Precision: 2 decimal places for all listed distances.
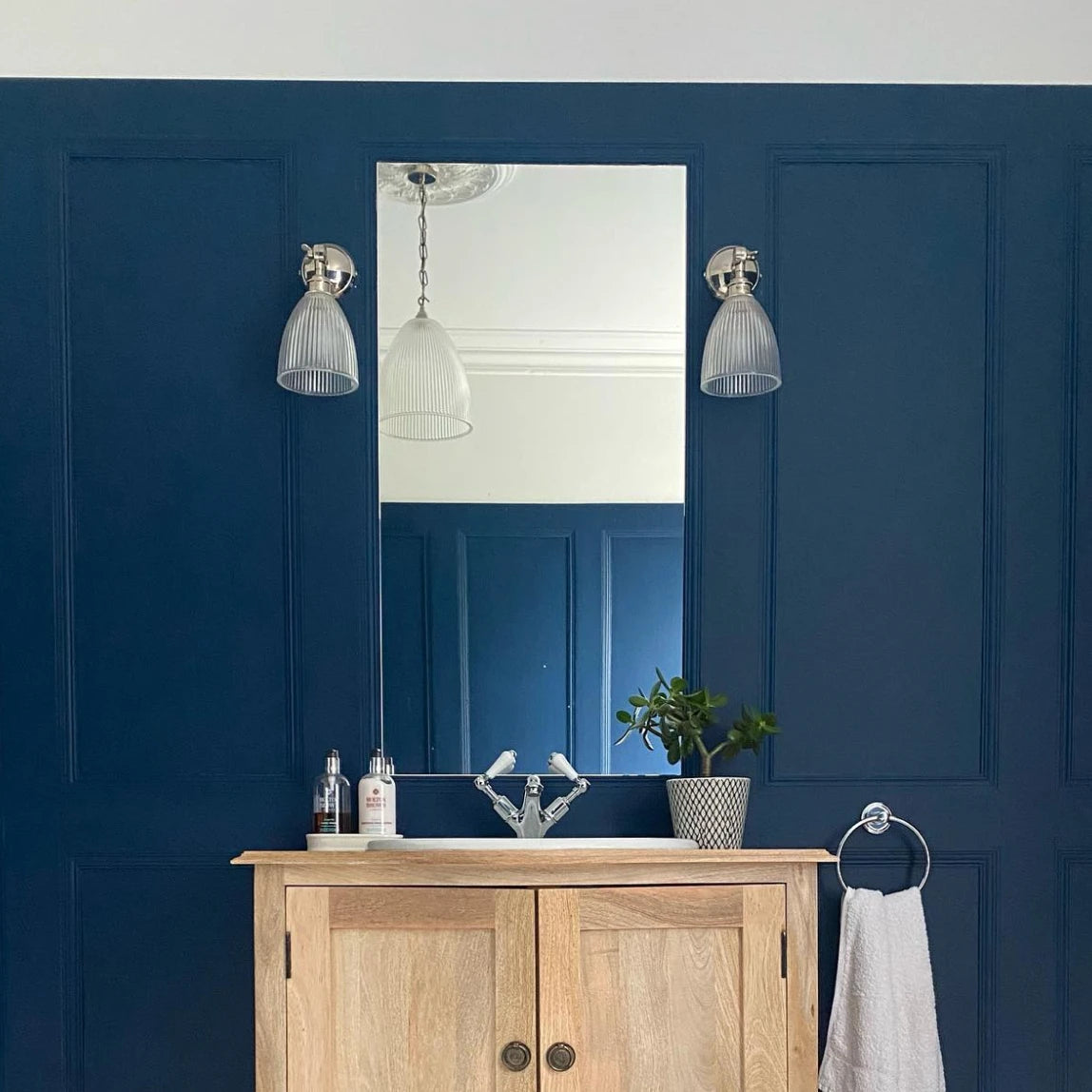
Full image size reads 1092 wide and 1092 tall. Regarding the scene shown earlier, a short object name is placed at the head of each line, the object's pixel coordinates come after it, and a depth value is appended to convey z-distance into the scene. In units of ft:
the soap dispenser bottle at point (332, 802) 7.97
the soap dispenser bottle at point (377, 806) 7.90
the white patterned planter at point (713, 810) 7.75
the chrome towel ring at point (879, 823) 8.28
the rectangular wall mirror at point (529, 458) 8.32
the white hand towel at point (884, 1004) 7.71
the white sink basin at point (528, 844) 7.25
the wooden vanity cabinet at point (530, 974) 6.89
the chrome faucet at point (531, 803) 7.89
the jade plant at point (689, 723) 8.00
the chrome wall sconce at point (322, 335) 7.92
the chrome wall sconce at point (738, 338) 8.03
